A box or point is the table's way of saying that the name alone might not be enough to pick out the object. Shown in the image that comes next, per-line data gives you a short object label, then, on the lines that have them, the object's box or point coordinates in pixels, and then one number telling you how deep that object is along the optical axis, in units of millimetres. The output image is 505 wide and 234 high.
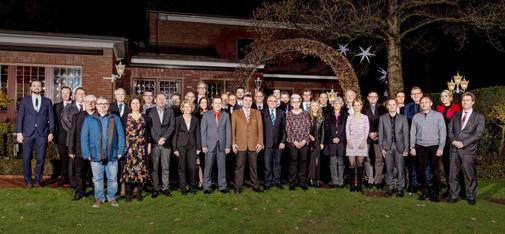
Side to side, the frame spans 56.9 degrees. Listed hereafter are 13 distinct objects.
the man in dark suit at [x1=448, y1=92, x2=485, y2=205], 7770
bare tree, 15117
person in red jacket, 8469
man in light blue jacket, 7285
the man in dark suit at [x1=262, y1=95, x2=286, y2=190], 8844
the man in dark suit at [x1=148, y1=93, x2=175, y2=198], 8141
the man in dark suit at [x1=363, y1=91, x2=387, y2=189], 9023
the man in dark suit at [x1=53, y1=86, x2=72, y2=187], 8898
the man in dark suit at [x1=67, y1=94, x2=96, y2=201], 7688
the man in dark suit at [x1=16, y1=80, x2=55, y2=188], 8562
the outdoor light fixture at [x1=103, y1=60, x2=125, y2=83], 15060
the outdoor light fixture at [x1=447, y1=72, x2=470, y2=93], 14907
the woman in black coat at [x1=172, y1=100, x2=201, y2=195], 8289
